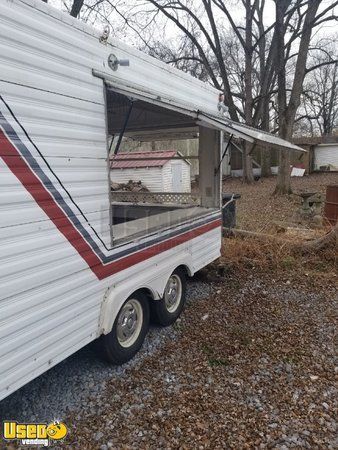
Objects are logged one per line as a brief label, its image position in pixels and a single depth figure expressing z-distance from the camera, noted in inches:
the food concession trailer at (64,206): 81.7
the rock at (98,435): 96.9
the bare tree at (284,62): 498.3
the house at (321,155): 1031.6
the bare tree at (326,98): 1580.0
